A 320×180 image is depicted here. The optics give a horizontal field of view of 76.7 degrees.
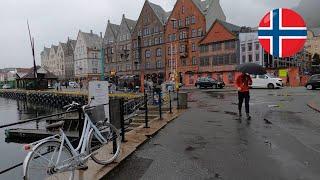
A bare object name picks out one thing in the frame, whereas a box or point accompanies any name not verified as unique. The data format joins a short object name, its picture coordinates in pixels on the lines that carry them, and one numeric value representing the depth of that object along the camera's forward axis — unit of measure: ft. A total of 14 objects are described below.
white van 78.17
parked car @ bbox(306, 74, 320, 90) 70.52
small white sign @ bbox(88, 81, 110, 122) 22.14
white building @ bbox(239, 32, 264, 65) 120.80
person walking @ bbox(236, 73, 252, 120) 26.53
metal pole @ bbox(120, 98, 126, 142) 16.50
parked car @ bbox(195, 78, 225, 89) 89.34
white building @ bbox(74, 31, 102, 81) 224.25
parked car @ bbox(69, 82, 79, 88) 189.81
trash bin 36.74
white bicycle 9.60
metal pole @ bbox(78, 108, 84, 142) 12.76
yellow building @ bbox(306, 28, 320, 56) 236.63
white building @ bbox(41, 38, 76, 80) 250.23
